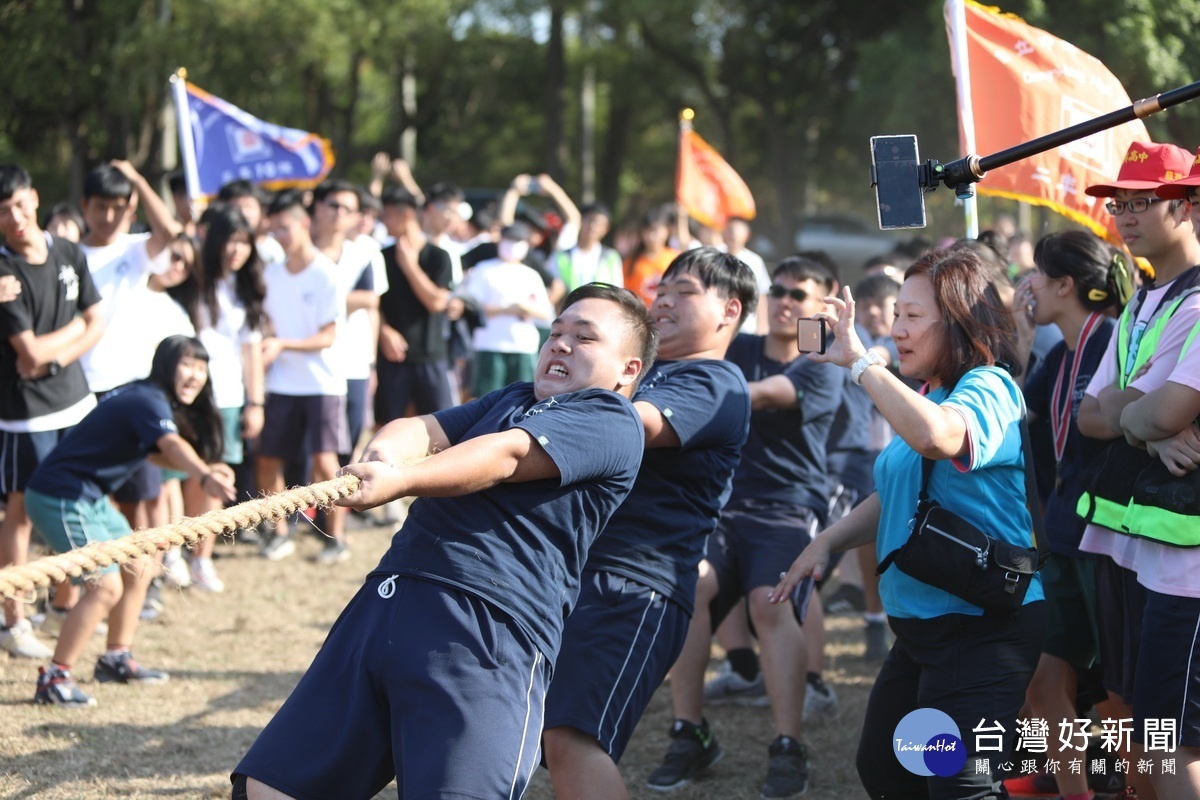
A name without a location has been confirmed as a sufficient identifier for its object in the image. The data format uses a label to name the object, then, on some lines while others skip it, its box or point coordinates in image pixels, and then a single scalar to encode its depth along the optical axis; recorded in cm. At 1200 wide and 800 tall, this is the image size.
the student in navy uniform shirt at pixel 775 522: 458
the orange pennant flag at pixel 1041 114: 498
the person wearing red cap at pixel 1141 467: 324
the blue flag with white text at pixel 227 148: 880
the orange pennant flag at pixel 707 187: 1025
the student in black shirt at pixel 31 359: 553
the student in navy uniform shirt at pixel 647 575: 339
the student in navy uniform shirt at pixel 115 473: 504
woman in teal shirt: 315
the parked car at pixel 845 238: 2345
